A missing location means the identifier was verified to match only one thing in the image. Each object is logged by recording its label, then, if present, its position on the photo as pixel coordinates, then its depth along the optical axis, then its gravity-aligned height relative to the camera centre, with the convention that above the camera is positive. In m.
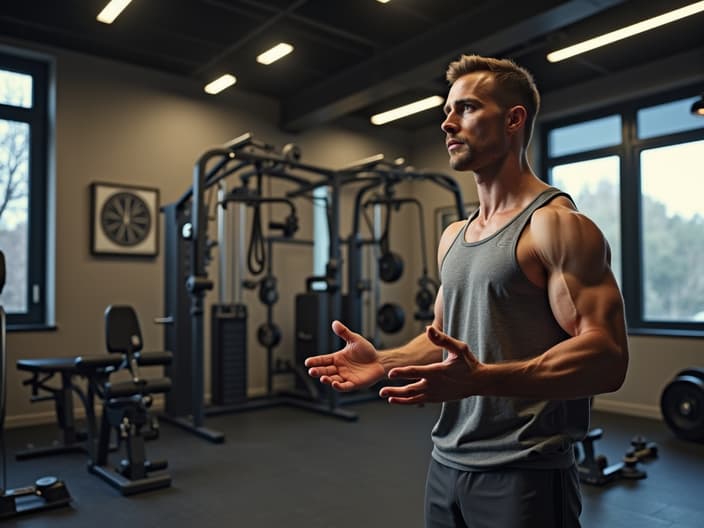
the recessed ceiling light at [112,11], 4.01 +1.87
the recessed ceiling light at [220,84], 5.27 +1.78
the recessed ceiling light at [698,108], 4.10 +1.19
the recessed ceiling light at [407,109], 5.66 +1.71
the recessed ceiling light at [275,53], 4.79 +1.87
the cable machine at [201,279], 4.23 +0.02
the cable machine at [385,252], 5.32 +0.29
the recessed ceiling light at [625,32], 3.83 +1.72
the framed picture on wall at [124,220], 5.07 +0.54
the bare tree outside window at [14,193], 4.84 +0.72
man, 0.89 -0.10
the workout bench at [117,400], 3.19 -0.68
